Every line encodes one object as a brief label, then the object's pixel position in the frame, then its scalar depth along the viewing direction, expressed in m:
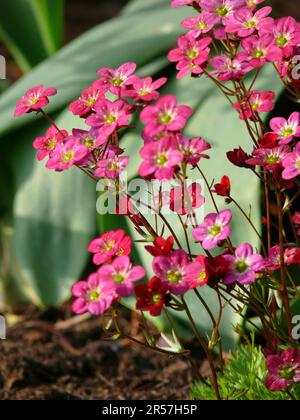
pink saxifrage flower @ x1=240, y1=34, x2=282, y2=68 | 0.51
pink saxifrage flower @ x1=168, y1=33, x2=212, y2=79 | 0.52
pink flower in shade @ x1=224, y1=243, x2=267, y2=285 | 0.49
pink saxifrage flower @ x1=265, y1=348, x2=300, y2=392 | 0.51
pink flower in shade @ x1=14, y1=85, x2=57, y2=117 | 0.52
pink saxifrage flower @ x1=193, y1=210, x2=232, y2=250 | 0.50
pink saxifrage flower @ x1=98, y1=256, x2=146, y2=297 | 0.48
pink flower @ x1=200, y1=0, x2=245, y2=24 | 0.53
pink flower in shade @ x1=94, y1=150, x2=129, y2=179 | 0.50
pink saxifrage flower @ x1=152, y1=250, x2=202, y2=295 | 0.49
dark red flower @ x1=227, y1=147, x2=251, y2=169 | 0.52
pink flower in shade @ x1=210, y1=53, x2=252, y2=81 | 0.52
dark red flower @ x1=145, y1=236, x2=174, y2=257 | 0.50
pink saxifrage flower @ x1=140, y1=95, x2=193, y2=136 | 0.48
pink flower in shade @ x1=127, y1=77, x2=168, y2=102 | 0.51
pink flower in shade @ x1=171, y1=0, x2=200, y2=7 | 0.54
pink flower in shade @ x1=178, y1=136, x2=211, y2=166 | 0.50
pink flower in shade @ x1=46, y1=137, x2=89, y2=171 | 0.50
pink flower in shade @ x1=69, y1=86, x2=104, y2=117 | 0.52
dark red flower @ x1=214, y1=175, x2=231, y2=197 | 0.53
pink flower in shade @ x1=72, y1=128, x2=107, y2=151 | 0.51
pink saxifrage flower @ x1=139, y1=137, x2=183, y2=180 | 0.48
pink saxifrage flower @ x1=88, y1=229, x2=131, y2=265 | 0.51
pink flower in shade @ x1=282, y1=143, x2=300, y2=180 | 0.50
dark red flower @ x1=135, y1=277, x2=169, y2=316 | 0.49
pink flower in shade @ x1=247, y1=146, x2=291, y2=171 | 0.51
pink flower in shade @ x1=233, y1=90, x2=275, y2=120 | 0.54
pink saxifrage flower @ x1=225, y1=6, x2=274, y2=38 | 0.52
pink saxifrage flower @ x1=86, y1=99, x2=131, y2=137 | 0.50
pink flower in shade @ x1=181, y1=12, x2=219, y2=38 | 0.53
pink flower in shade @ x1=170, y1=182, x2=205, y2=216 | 0.51
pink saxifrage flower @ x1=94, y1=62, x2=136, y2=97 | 0.52
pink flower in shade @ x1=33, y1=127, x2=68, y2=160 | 0.52
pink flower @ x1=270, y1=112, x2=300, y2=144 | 0.52
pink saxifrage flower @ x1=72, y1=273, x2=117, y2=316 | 0.48
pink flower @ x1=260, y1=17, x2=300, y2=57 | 0.53
